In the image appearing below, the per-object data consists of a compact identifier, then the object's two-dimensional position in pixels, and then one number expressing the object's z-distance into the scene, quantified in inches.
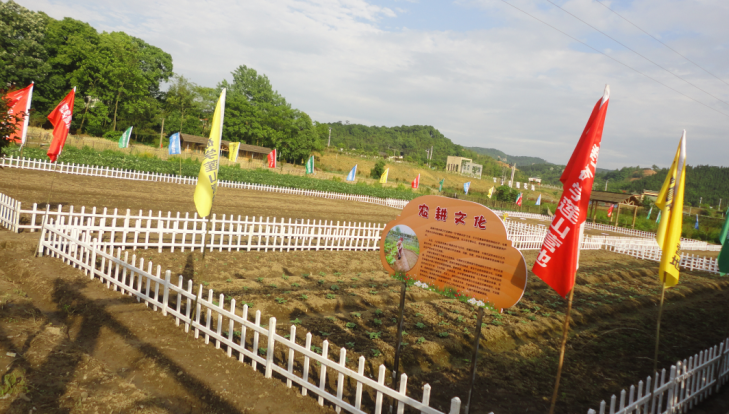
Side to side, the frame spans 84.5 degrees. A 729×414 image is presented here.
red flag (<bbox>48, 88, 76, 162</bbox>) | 388.2
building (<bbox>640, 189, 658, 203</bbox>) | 2681.3
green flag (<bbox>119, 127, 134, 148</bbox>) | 1074.7
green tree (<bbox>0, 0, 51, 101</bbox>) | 1600.6
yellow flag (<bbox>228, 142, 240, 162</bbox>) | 1352.4
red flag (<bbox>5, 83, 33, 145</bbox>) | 432.5
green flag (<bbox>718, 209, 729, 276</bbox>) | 270.2
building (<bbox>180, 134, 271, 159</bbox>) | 2177.8
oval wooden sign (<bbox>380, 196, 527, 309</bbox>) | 153.7
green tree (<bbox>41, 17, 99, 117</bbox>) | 1817.2
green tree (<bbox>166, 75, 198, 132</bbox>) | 2395.4
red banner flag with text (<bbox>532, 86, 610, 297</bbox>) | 146.4
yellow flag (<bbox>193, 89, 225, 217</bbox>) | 231.6
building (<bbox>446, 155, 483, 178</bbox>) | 4906.5
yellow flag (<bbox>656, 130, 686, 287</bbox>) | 182.7
